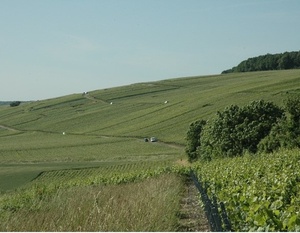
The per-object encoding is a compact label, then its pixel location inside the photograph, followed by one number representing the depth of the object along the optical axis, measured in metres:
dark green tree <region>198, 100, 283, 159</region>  53.62
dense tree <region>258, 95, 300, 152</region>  44.53
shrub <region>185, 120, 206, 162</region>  69.31
